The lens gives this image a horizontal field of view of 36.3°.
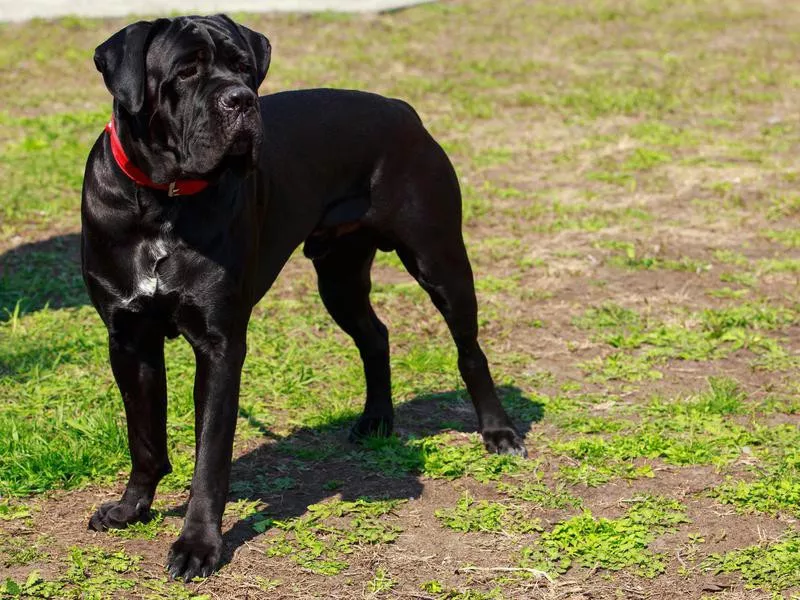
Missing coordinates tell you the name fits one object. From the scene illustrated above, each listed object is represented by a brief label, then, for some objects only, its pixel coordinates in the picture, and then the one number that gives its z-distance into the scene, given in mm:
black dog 3756
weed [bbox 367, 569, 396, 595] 3984
